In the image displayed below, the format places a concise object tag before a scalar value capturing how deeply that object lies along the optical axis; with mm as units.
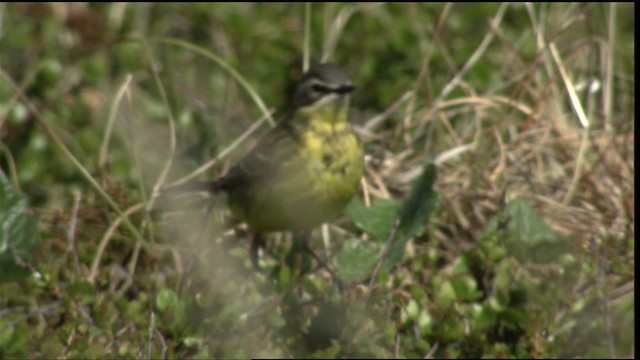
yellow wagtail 8594
